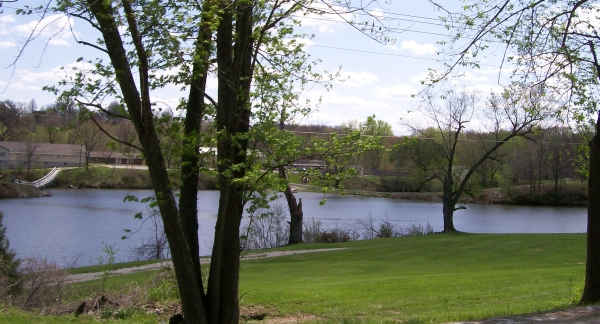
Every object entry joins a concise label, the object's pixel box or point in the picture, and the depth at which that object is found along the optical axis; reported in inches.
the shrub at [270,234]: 1369.3
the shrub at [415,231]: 1432.1
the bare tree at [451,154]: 1433.3
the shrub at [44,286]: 484.7
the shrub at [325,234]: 1344.7
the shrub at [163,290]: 456.8
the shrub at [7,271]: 480.6
